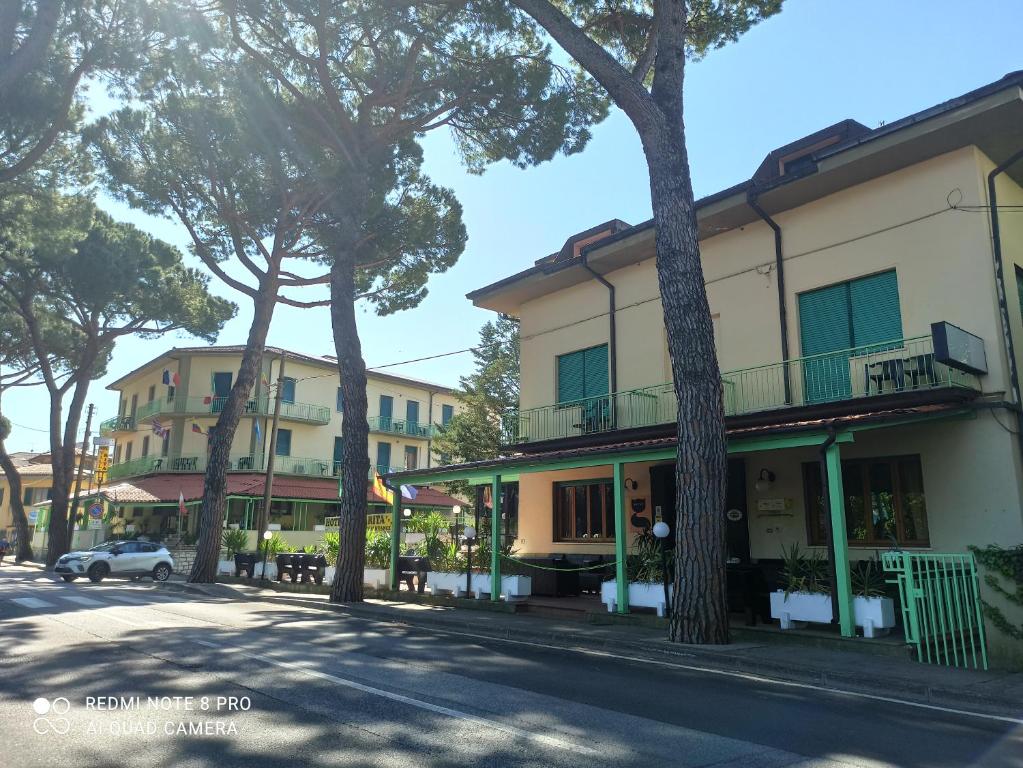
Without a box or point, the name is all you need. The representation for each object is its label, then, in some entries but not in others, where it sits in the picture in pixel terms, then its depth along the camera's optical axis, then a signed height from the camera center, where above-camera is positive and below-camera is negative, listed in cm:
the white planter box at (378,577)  1805 -98
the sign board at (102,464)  3341 +318
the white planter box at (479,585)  1478 -97
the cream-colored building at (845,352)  1127 +352
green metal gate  857 -73
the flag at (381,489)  2014 +139
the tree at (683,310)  990 +335
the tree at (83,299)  2764 +939
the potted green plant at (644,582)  1232 -70
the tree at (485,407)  3195 +585
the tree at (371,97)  1645 +1074
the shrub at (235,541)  2530 -19
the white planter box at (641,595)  1224 -93
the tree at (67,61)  1648 +1095
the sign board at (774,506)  1374 +69
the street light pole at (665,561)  1193 -33
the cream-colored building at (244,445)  3703 +493
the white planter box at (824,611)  966 -93
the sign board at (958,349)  1043 +290
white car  2327 -90
